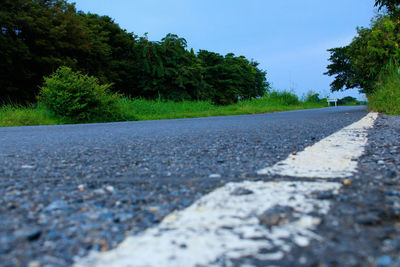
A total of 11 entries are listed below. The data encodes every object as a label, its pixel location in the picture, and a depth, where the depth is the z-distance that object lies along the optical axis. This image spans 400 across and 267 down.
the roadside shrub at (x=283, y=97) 18.19
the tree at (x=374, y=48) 10.53
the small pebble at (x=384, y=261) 0.63
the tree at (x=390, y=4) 7.92
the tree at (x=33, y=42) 15.25
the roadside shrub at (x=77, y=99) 9.21
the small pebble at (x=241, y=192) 1.12
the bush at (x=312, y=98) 22.87
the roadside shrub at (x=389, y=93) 6.38
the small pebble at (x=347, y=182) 1.22
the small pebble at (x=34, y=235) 0.81
